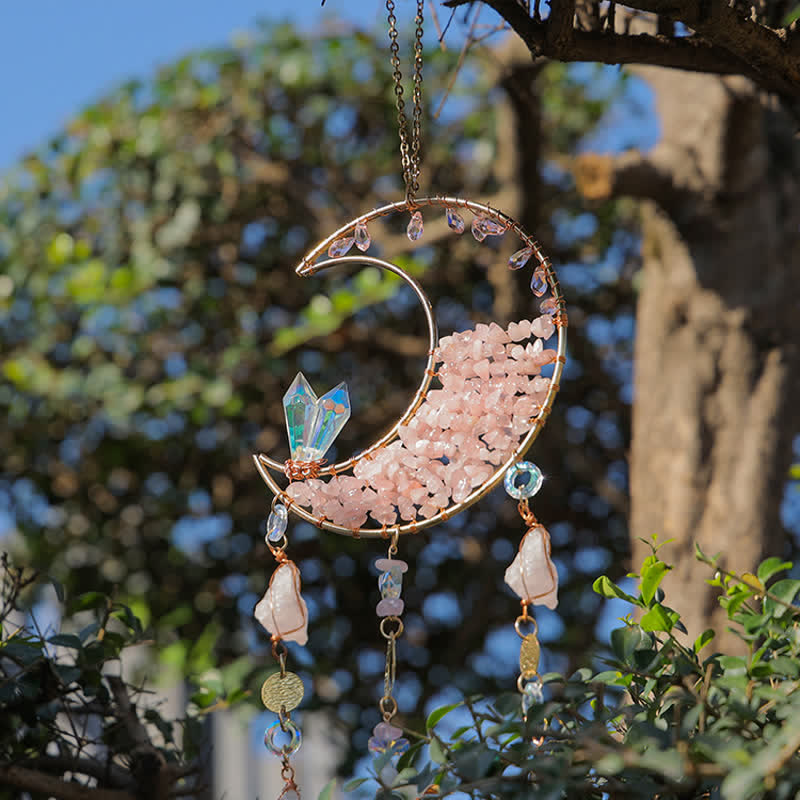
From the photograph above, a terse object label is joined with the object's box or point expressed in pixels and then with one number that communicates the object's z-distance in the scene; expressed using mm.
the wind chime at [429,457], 1691
